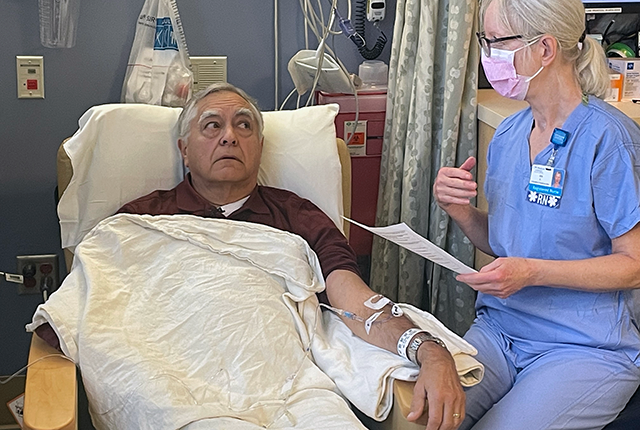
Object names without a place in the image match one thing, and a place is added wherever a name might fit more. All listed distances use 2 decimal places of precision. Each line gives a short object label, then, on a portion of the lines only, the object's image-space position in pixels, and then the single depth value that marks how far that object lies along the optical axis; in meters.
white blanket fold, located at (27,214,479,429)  1.70
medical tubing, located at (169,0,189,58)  2.47
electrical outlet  2.70
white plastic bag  2.46
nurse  1.69
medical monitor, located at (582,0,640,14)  2.73
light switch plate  2.54
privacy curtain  2.46
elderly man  2.06
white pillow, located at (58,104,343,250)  2.16
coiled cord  2.67
